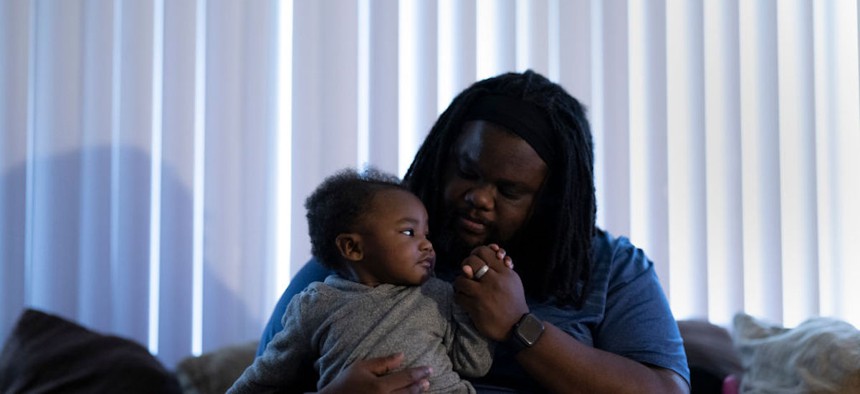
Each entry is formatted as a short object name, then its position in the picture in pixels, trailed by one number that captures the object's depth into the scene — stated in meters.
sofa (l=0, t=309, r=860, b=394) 2.18
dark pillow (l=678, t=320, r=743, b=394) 2.35
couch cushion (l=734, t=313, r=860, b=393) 2.13
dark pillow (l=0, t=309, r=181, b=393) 2.25
